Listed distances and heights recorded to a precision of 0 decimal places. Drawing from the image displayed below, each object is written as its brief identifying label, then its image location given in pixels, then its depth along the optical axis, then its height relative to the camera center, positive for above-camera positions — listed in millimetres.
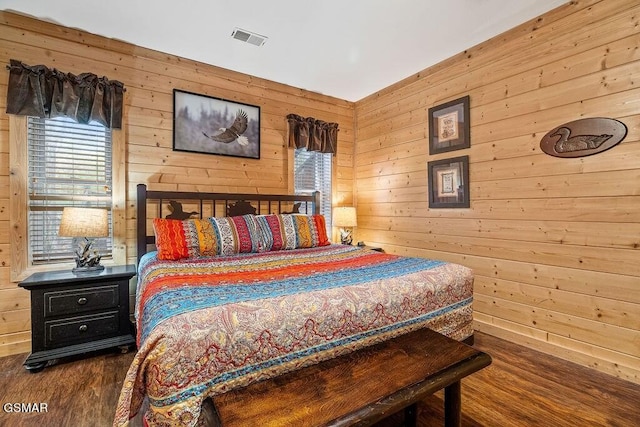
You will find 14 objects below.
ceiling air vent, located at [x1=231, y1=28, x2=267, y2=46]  2700 +1603
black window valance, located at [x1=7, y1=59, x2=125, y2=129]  2414 +1006
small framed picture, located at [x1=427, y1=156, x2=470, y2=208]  3043 +304
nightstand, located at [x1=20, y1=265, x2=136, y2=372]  2191 -749
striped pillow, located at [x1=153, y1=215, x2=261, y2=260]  2447 -199
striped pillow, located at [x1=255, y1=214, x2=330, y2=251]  2891 -184
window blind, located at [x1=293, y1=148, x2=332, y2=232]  3967 +510
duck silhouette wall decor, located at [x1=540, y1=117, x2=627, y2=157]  2131 +543
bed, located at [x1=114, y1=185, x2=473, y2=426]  1102 -429
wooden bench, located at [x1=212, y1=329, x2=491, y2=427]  1055 -694
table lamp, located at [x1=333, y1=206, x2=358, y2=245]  3926 -83
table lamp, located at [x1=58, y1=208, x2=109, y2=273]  2336 -107
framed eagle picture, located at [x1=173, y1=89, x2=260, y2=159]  3145 +959
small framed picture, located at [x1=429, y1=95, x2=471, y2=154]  3045 +892
